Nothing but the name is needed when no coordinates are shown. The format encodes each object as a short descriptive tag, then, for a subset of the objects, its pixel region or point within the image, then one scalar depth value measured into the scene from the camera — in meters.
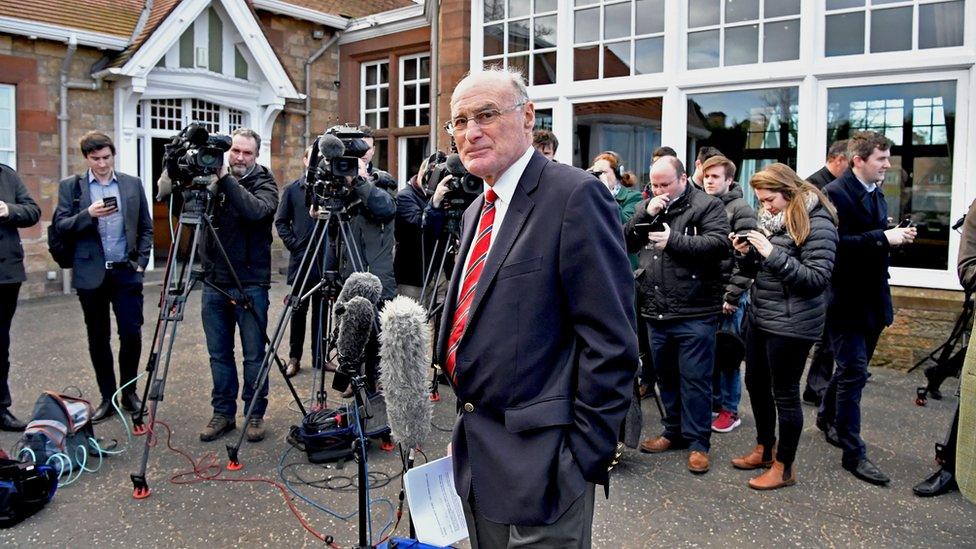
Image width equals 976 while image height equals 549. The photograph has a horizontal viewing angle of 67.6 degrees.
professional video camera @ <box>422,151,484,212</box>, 4.61
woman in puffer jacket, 3.68
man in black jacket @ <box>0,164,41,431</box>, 4.64
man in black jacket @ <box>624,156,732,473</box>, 4.15
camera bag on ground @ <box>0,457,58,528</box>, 3.40
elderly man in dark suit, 1.75
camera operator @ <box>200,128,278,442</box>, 4.48
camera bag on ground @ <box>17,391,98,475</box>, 3.91
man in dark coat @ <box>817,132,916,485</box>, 4.09
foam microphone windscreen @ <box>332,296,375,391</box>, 2.32
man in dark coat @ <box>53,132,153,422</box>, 4.77
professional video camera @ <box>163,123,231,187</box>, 3.92
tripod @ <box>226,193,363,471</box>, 3.98
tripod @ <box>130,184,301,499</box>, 3.96
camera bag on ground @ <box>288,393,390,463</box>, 4.18
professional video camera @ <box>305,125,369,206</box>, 3.77
